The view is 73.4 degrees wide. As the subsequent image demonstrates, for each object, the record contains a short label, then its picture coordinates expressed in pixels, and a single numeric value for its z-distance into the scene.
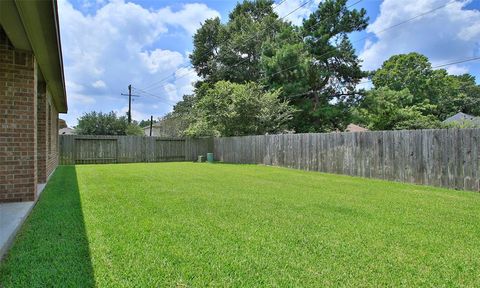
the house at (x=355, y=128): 32.35
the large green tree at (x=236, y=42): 26.45
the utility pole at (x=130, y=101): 27.10
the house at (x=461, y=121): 14.60
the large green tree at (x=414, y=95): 20.07
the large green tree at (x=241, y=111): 18.23
